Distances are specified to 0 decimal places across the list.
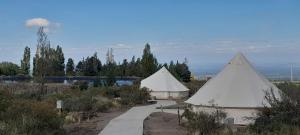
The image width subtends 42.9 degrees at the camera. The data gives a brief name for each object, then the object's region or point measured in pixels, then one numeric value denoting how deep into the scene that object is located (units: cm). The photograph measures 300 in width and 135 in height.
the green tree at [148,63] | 5547
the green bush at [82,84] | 3762
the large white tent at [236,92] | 1845
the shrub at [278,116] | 1238
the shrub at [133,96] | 2839
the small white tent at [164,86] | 3672
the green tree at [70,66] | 7658
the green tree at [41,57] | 4205
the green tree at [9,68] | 7284
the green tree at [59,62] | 7362
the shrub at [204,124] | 1303
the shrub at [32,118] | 1180
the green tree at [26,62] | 7327
